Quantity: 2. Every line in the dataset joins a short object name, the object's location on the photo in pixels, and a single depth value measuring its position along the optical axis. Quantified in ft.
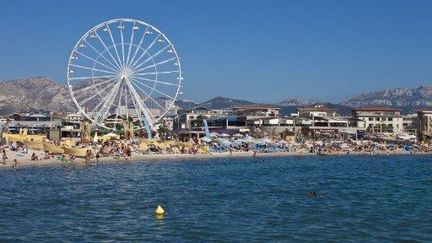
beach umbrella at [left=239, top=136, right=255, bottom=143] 222.38
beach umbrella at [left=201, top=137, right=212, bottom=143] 222.07
